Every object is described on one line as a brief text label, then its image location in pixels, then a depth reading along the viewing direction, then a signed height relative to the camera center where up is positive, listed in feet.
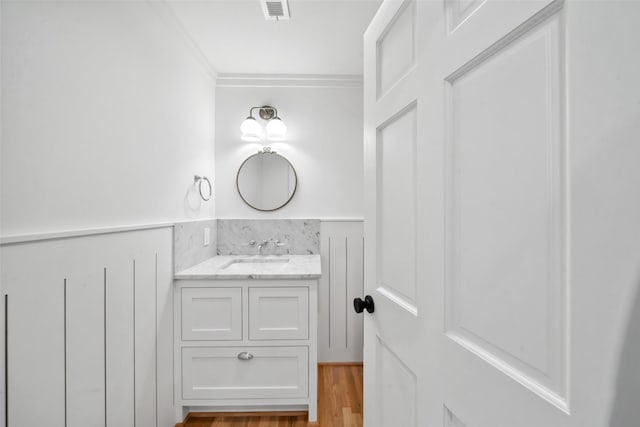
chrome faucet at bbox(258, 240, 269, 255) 8.07 -0.84
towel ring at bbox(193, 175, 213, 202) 6.76 +0.78
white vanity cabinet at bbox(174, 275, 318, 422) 5.76 -2.51
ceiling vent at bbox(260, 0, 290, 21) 4.91 +3.51
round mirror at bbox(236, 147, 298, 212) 8.23 +0.92
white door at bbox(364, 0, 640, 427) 1.04 +0.03
